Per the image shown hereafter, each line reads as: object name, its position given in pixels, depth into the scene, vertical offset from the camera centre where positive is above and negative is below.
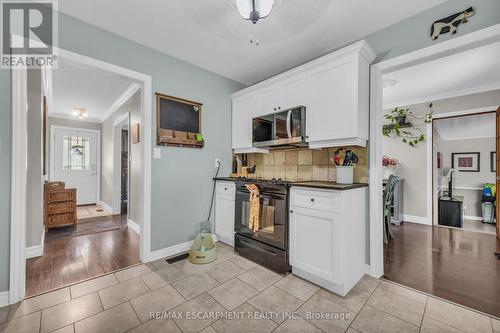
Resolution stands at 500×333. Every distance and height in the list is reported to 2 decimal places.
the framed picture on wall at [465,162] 5.30 +0.13
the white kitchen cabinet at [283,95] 2.40 +0.88
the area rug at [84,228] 3.38 -1.09
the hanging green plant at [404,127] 4.25 +0.82
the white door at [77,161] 5.50 +0.15
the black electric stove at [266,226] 2.18 -0.67
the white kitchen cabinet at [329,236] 1.81 -0.64
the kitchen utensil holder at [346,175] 2.14 -0.08
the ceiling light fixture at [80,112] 4.85 +1.26
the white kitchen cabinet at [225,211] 2.86 -0.62
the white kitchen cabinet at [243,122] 3.04 +0.66
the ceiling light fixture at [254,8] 1.38 +1.06
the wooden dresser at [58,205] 3.57 -0.67
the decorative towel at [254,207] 2.40 -0.47
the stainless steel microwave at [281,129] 2.36 +0.46
